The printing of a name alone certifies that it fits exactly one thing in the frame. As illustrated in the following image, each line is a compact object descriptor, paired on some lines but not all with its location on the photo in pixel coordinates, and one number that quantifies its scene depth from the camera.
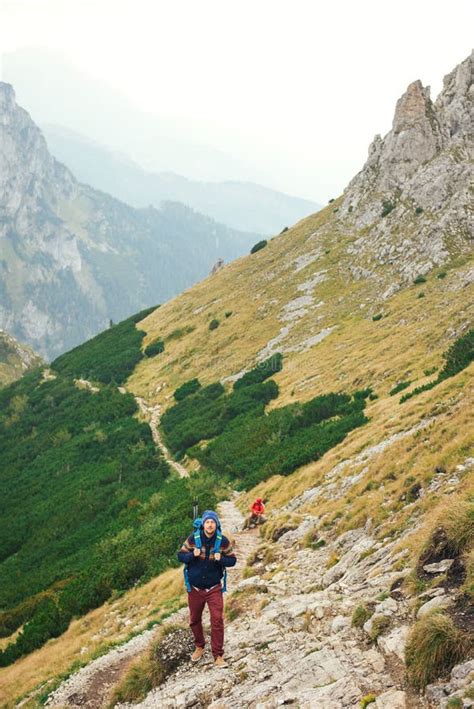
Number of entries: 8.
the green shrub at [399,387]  29.91
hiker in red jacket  21.77
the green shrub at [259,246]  86.50
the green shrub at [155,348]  68.62
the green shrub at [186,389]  52.97
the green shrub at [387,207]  61.50
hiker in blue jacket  10.60
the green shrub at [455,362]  25.69
